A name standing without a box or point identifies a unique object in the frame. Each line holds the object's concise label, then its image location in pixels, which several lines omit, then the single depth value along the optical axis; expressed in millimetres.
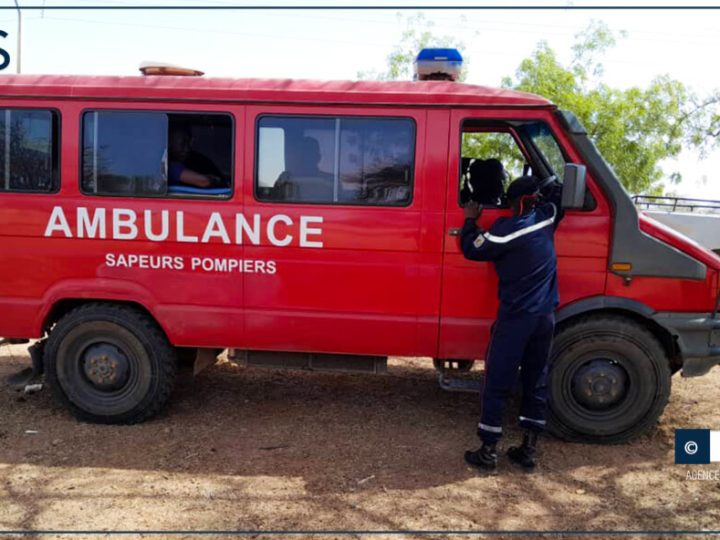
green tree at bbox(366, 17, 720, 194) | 19844
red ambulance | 4504
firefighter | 4094
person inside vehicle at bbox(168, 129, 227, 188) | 4746
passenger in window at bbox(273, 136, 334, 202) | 4637
